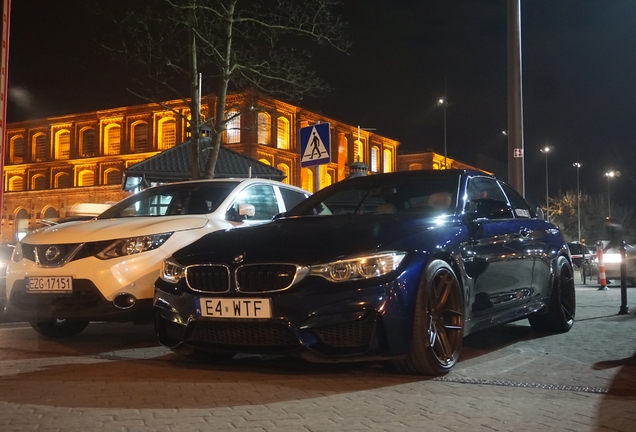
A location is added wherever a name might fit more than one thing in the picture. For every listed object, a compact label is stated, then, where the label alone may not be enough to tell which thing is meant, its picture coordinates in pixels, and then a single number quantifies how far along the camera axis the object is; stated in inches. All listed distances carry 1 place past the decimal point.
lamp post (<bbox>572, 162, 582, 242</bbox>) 2693.7
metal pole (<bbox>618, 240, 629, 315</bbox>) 374.7
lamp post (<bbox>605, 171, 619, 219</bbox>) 2737.9
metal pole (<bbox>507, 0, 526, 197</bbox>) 505.4
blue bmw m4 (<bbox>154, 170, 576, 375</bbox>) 192.1
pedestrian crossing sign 482.9
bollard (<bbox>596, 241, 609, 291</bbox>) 663.8
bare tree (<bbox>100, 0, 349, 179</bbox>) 874.8
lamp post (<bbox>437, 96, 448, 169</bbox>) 1706.2
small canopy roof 676.7
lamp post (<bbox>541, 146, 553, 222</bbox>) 2251.5
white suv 258.8
